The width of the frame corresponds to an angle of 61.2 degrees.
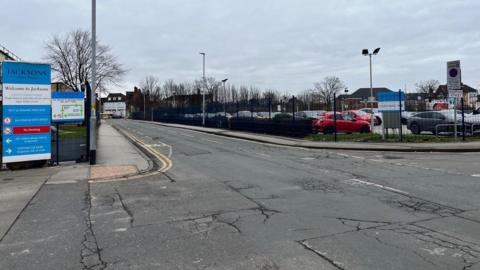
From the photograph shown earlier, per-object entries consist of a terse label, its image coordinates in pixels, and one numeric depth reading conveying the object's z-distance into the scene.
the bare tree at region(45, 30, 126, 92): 56.43
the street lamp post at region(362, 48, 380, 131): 21.63
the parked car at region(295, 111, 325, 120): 25.98
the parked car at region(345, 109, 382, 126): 27.00
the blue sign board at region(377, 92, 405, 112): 21.19
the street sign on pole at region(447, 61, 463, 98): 19.77
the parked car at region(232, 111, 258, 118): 31.72
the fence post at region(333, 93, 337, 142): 23.23
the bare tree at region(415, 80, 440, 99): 101.20
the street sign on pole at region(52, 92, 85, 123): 13.92
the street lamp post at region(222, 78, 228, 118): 38.29
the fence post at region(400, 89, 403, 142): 20.81
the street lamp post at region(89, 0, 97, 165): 13.82
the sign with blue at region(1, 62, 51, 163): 12.44
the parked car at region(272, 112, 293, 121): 26.82
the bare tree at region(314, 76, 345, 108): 111.61
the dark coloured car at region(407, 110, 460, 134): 22.52
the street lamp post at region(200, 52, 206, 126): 44.97
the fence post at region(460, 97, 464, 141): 20.01
